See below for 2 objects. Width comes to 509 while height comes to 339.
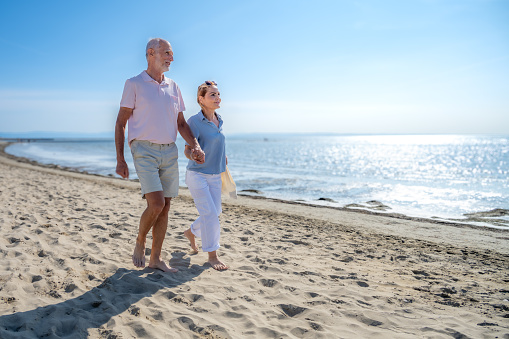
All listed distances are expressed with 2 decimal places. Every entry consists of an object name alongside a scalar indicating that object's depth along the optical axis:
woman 3.96
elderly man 3.40
